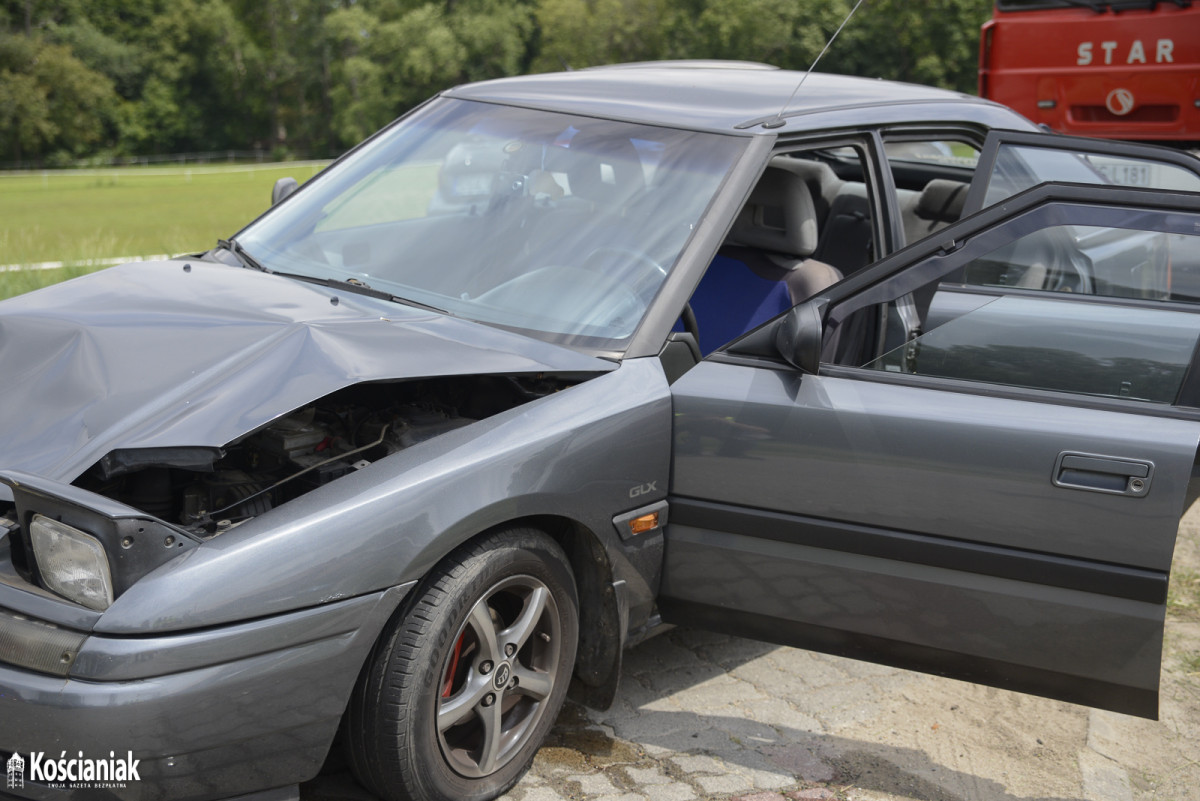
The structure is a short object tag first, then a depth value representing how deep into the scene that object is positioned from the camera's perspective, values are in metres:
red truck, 8.72
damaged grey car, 2.14
